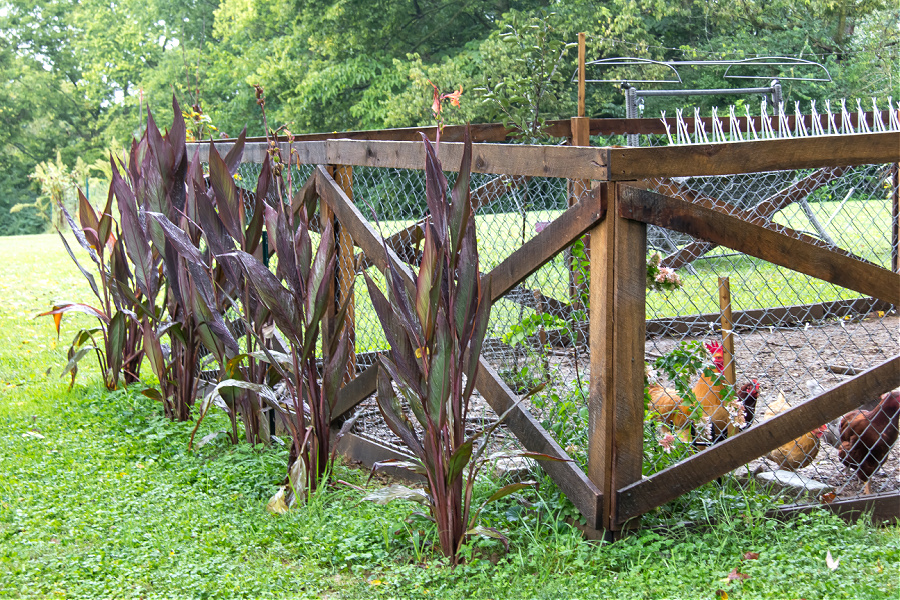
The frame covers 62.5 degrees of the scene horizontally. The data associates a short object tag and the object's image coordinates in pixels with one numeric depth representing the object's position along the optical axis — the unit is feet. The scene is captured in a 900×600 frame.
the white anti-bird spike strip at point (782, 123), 16.12
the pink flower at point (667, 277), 10.21
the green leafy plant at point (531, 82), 13.98
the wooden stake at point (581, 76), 16.80
